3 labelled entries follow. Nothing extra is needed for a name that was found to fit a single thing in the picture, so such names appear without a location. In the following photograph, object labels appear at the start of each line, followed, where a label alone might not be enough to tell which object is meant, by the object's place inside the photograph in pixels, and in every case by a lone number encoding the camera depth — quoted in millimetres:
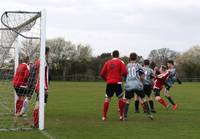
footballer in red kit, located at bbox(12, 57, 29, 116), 14709
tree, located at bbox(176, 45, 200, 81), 110688
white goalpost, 12156
